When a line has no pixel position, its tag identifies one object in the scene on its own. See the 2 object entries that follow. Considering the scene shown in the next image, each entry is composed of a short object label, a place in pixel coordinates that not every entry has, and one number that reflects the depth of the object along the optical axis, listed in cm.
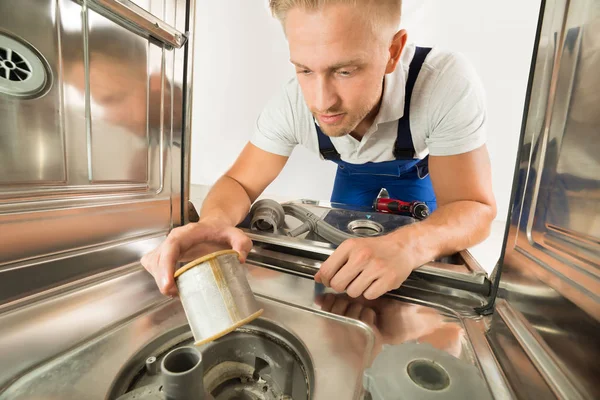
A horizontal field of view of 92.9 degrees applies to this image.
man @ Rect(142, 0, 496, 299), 52
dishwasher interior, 29
